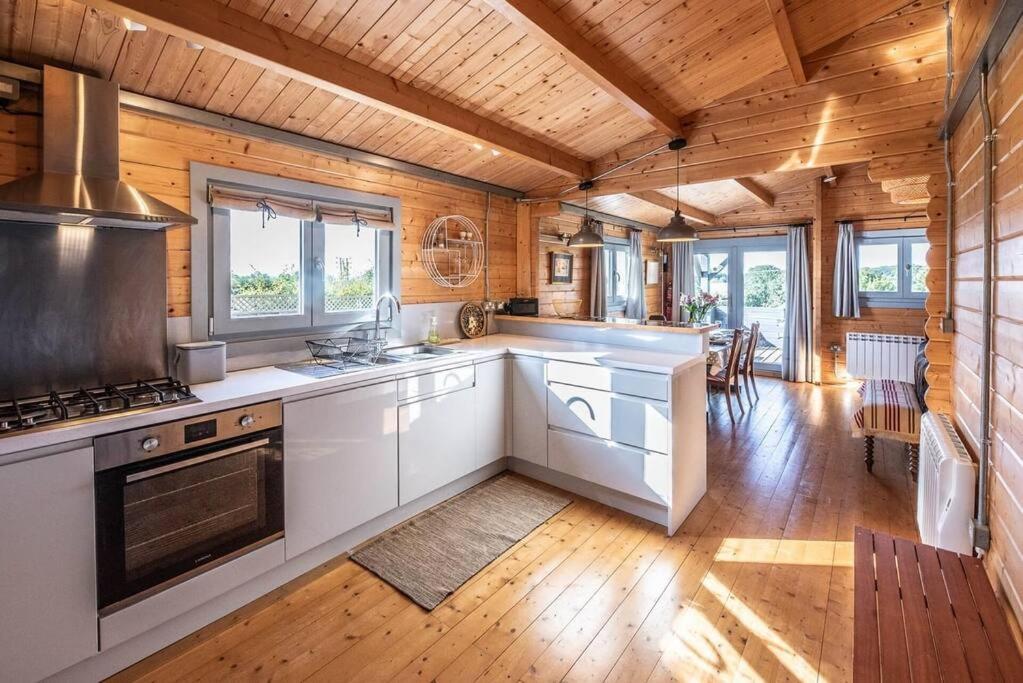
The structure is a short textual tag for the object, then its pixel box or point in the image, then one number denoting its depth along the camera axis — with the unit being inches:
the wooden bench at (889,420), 135.3
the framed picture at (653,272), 319.6
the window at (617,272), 271.1
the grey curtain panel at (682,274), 322.7
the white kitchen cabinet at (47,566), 61.4
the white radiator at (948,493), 74.0
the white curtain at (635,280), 287.1
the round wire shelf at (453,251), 152.2
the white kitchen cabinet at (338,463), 90.4
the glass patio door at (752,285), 298.7
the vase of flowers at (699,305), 228.8
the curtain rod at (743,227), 283.1
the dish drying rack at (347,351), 114.9
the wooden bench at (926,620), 47.5
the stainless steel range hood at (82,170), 72.2
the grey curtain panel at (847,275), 256.5
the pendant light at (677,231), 147.4
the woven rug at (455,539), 93.4
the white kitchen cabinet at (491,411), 130.3
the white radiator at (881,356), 246.2
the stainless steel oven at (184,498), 69.4
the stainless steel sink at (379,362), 102.2
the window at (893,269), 248.8
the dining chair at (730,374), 193.6
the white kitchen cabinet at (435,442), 110.7
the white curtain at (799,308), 272.5
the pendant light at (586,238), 154.6
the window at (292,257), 105.8
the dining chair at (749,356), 218.2
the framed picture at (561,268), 220.1
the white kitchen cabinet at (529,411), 131.3
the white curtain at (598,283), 242.5
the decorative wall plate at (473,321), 163.9
